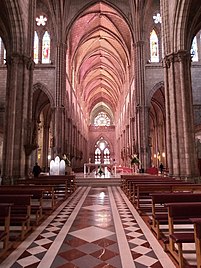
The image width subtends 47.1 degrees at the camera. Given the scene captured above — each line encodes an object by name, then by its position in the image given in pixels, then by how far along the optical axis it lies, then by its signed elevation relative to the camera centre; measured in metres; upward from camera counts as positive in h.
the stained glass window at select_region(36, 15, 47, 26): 25.34 +15.82
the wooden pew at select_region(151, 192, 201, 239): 4.66 -0.72
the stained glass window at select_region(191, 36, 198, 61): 23.70 +11.63
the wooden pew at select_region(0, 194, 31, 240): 4.78 -0.80
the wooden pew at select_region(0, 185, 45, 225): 5.89 -0.70
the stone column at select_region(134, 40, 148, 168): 22.58 +5.47
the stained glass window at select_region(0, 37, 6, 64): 24.22 +11.60
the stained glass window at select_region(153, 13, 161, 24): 24.81 +15.54
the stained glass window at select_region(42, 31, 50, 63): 25.45 +12.88
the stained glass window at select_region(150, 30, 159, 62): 24.67 +12.47
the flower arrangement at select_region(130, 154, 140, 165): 21.22 +0.34
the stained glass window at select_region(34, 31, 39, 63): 25.17 +12.82
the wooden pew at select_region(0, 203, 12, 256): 3.79 -0.97
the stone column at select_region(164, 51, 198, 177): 12.20 +2.56
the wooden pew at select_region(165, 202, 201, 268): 3.22 -0.76
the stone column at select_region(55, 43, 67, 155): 23.03 +6.66
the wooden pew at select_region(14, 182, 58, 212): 7.59 -0.76
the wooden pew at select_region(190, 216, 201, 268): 2.44 -0.78
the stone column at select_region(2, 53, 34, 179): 12.05 +2.67
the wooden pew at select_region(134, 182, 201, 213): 7.01 -0.75
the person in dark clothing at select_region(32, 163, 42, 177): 14.60 -0.37
